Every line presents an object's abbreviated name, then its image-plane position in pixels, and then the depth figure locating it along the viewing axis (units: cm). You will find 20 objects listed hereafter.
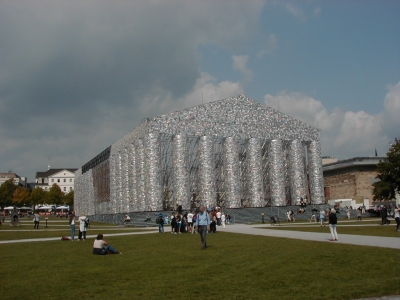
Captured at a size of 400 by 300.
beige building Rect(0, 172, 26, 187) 14038
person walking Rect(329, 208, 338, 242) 1858
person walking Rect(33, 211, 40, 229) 3884
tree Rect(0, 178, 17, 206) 10514
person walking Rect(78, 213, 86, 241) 2398
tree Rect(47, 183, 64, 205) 10644
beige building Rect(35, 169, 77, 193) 14575
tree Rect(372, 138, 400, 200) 4400
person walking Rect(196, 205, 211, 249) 1730
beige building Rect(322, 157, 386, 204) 7156
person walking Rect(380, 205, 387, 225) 3079
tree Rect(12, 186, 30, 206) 10538
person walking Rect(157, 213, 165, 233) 2914
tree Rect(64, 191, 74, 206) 11107
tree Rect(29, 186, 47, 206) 10769
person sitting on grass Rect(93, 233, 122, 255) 1630
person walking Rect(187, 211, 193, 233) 2950
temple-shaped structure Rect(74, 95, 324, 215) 4528
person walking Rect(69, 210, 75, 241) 2401
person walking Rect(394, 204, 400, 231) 2337
